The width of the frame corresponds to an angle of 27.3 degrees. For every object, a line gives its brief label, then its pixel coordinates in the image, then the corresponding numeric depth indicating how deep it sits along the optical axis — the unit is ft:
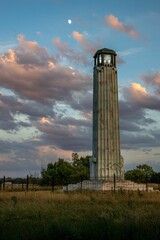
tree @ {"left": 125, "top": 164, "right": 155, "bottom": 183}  261.73
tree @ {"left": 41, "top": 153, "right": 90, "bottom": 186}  226.17
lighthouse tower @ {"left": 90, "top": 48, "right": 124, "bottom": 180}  162.40
